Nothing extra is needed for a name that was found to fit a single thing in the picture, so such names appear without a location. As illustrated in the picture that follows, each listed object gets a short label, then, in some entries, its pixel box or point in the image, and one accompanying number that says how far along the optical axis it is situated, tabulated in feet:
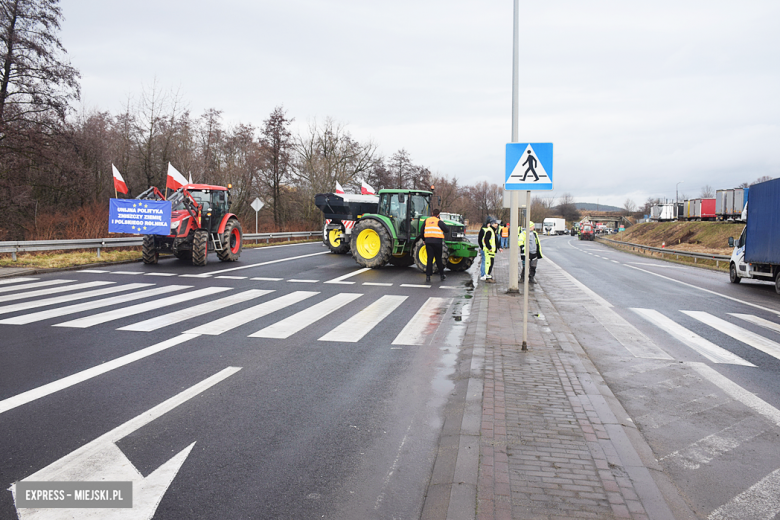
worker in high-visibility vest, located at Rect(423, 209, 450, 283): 47.19
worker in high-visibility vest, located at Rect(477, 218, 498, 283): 48.37
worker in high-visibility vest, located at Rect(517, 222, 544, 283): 49.06
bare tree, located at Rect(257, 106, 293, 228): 141.38
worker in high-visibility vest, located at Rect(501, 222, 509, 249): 121.80
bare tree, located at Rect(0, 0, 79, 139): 74.13
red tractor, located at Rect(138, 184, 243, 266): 54.95
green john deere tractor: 56.39
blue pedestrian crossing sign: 23.07
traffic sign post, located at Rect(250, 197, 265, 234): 101.14
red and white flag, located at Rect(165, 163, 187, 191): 55.67
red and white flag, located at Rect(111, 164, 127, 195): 54.03
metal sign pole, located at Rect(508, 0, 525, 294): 39.91
